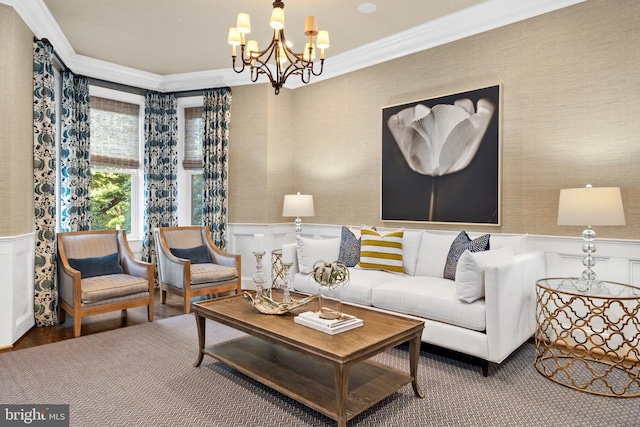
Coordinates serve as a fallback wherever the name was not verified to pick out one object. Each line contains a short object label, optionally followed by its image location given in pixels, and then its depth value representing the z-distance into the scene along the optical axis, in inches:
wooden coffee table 82.2
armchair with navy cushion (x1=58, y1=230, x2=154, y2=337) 144.3
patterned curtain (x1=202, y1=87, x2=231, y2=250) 216.7
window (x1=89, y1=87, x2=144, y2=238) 209.9
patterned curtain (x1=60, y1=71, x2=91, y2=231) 186.9
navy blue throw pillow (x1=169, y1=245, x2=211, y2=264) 188.4
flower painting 150.3
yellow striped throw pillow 154.8
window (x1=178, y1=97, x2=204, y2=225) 229.6
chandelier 113.0
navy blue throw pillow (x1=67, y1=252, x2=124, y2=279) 158.7
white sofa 108.9
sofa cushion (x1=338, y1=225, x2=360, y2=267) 165.5
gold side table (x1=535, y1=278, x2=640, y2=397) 102.3
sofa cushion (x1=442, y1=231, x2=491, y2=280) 136.4
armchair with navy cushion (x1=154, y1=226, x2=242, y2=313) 174.7
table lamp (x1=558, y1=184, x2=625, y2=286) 109.8
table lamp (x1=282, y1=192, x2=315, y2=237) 192.5
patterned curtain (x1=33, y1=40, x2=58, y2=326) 150.9
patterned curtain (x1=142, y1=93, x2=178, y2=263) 220.1
